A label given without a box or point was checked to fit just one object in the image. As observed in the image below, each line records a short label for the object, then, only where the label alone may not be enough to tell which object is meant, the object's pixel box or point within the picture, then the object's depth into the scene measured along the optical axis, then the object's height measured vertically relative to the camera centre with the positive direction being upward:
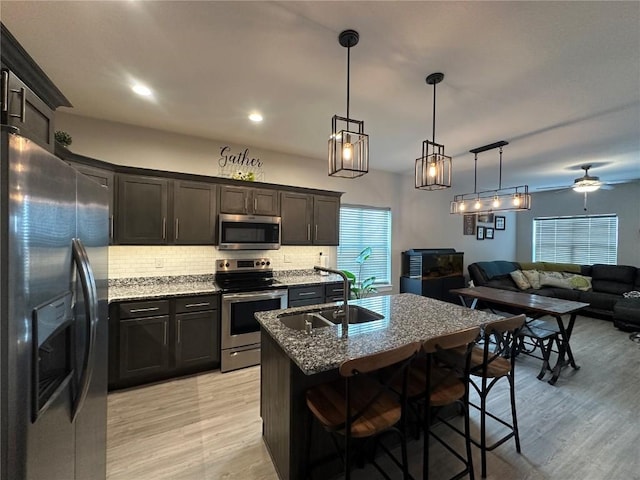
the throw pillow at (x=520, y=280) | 6.17 -0.91
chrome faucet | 1.79 -0.50
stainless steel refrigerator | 0.76 -0.27
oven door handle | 3.16 -0.71
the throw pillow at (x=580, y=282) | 5.89 -0.90
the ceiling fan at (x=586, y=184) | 4.28 +0.91
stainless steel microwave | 3.49 +0.06
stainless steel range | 3.15 -0.88
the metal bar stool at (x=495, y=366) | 1.80 -0.93
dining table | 3.05 -0.78
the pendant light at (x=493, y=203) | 3.54 +0.52
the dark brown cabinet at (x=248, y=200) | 3.54 +0.49
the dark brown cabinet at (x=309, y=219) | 3.98 +0.29
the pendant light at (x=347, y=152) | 1.89 +0.63
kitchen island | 1.51 -0.63
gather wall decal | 3.80 +1.04
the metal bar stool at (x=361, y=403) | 1.32 -0.94
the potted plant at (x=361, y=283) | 4.61 -0.80
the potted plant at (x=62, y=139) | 2.41 +0.86
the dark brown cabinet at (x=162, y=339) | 2.69 -1.09
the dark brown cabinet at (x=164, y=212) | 3.00 +0.28
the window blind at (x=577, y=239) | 6.25 +0.05
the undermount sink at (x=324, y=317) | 2.13 -0.65
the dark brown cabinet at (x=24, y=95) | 0.96 +0.54
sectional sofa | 5.13 -0.91
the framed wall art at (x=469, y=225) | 6.79 +0.38
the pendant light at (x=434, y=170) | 2.37 +0.61
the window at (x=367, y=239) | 4.97 -0.02
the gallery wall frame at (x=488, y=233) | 7.27 +0.19
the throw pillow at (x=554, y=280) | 6.05 -0.90
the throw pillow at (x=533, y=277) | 6.26 -0.86
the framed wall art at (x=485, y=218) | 7.11 +0.59
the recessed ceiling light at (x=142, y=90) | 2.40 +1.32
